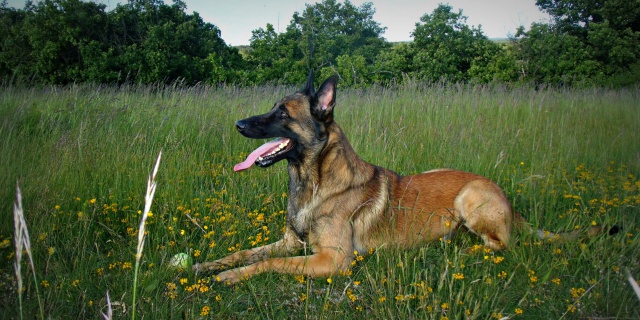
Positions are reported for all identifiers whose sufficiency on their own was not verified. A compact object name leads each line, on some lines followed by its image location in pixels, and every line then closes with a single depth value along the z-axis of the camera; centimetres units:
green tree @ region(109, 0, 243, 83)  1614
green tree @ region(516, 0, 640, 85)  1367
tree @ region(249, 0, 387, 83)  1777
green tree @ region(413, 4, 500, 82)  1603
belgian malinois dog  310
